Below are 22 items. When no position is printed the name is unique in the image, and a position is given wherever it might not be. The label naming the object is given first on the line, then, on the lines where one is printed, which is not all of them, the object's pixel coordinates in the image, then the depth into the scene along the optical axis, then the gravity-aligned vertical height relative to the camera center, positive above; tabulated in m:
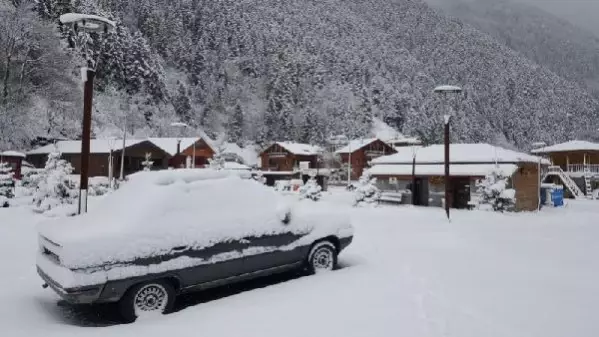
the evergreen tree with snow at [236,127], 79.25 +11.45
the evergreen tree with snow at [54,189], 17.47 -0.54
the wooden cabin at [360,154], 60.28 +4.94
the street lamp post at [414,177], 26.06 +0.61
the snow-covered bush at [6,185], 20.20 -0.45
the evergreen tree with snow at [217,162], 35.19 +1.78
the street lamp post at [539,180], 25.25 +0.60
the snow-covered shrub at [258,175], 42.69 +0.88
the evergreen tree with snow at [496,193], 21.42 -0.26
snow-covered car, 5.18 -0.90
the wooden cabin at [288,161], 60.66 +3.60
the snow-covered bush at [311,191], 26.89 -0.51
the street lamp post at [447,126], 15.53 +2.59
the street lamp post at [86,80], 9.42 +2.53
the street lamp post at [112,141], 42.17 +4.14
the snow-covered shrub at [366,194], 25.20 -0.57
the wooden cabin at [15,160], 32.22 +1.40
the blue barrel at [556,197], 28.09 -0.52
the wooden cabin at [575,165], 37.50 +2.67
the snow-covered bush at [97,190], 26.86 -0.79
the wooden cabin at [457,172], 24.41 +0.99
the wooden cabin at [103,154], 45.72 +3.00
